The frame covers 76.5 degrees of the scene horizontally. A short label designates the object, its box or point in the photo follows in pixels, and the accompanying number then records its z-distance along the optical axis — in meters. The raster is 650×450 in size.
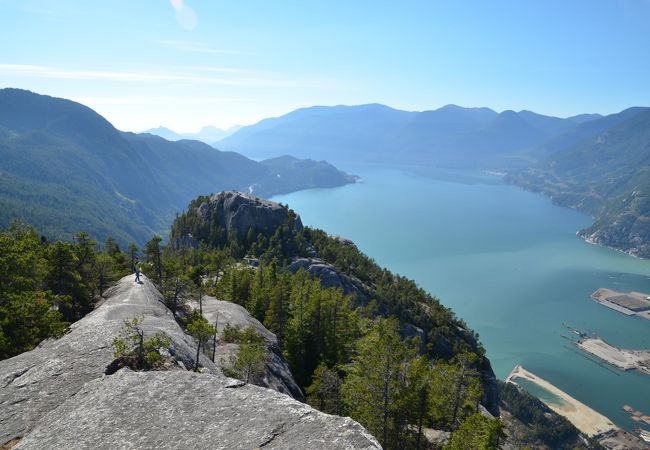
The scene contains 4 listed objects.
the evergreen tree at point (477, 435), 25.03
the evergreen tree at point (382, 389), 30.03
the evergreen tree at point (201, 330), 31.16
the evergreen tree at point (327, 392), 38.19
